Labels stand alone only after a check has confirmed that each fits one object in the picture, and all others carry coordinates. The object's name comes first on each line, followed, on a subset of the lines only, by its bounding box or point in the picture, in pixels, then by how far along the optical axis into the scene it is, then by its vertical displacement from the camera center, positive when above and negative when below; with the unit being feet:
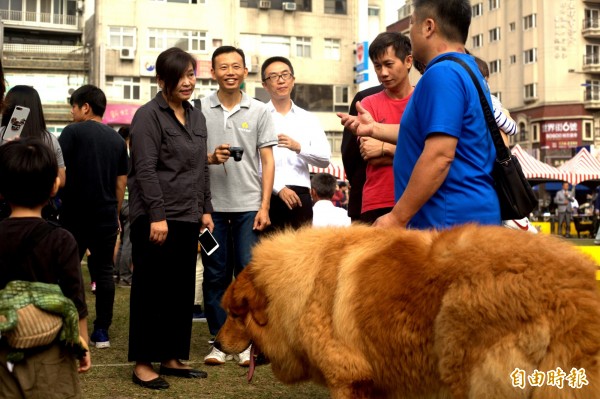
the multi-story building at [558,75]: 220.02 +39.48
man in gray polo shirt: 20.77 +0.99
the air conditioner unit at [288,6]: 181.27 +48.28
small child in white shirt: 27.27 +0.30
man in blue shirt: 12.38 +1.16
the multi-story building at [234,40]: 173.27 +39.65
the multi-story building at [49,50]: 191.62 +41.62
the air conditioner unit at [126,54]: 172.45 +35.22
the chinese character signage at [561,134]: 218.59 +21.65
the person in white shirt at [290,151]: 21.86 +1.70
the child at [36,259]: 10.91 -0.70
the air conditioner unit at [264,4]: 179.52 +48.32
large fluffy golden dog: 9.63 -1.42
